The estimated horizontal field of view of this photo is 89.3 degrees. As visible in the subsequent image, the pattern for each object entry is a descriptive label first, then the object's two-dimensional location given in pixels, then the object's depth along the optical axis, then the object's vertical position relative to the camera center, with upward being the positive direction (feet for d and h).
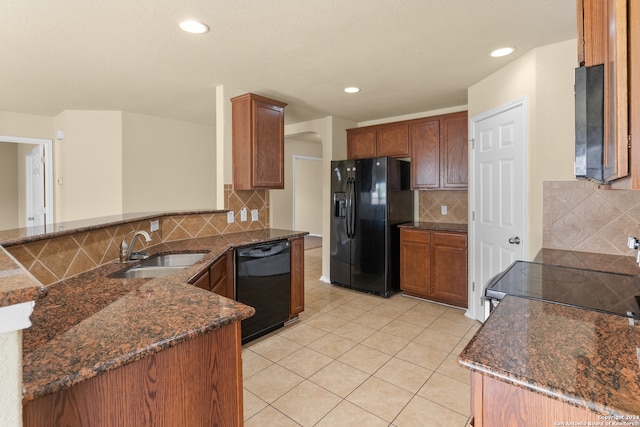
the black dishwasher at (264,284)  8.74 -2.04
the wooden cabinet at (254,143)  10.45 +2.31
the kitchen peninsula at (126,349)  2.62 -1.20
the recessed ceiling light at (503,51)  7.67 +3.87
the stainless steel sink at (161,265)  6.39 -1.15
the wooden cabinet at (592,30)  2.93 +1.78
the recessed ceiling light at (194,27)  6.45 +3.79
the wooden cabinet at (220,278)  6.41 -1.42
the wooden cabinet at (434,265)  11.37 -1.99
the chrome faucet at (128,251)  6.58 -0.77
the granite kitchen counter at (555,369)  2.19 -1.21
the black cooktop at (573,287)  3.91 -1.09
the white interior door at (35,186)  14.20 +1.27
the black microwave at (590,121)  2.92 +0.83
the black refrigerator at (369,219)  12.69 -0.29
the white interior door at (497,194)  8.42 +0.48
